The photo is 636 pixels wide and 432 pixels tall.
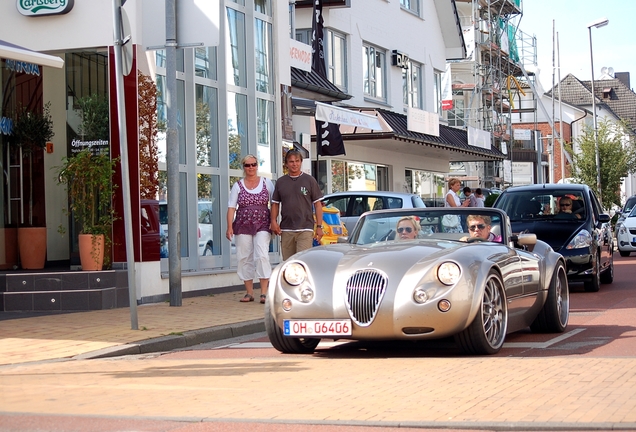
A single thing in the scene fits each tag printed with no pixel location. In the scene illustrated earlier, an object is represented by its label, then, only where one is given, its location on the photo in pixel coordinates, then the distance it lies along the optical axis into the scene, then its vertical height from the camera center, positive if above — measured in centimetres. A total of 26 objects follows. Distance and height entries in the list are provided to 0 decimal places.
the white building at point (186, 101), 1388 +182
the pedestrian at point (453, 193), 2295 +29
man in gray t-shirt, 1357 +2
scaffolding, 5325 +749
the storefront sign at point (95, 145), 1418 +101
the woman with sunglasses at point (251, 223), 1369 -15
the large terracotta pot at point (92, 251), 1337 -44
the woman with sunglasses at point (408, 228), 952 -19
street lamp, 4938 +454
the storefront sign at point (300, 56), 2147 +335
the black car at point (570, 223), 1536 -33
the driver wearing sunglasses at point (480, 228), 957 -22
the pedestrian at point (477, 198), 2705 +17
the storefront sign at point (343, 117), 1988 +188
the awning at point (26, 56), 1059 +177
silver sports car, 800 -69
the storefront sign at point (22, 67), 1518 +230
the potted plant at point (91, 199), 1340 +25
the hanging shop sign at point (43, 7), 1391 +292
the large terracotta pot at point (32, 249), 1455 -42
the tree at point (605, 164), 5138 +185
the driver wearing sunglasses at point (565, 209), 1641 -11
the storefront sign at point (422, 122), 2905 +252
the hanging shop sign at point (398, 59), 3347 +490
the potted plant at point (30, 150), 1464 +105
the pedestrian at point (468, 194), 2686 +31
